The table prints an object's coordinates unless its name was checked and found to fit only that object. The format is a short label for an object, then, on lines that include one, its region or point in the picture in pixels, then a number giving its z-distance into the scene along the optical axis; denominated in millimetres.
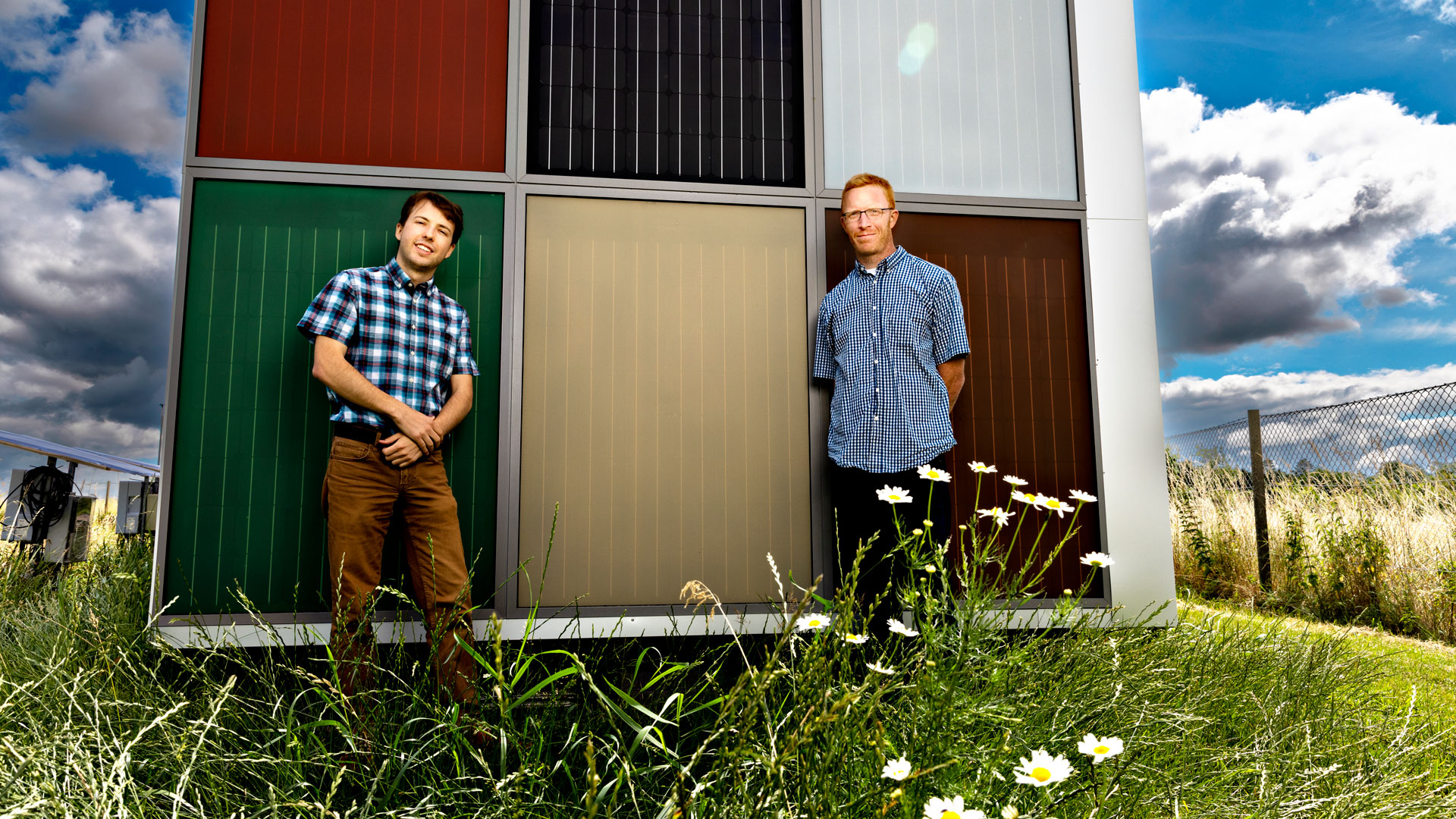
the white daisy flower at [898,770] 906
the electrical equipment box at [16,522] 4379
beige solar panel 2893
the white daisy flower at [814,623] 1186
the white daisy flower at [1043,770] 901
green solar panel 2723
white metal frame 2850
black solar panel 3100
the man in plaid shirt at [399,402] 2324
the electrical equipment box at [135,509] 5086
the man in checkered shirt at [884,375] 2527
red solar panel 2900
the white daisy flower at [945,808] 877
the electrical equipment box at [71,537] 4496
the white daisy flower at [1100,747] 936
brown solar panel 3139
